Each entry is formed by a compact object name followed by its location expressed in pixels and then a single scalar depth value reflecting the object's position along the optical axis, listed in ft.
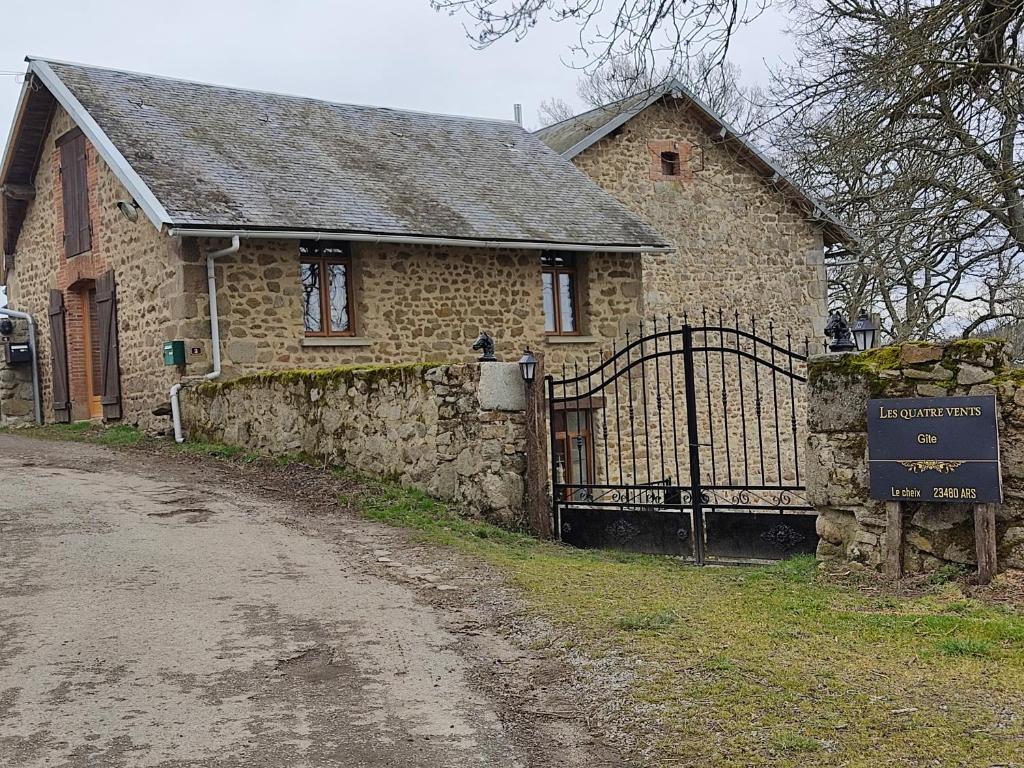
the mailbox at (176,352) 48.01
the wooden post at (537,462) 32.68
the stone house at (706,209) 65.92
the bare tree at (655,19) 22.95
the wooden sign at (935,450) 21.79
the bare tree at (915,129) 26.40
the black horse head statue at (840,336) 24.99
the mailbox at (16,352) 64.08
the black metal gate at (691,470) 28.89
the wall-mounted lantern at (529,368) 32.68
